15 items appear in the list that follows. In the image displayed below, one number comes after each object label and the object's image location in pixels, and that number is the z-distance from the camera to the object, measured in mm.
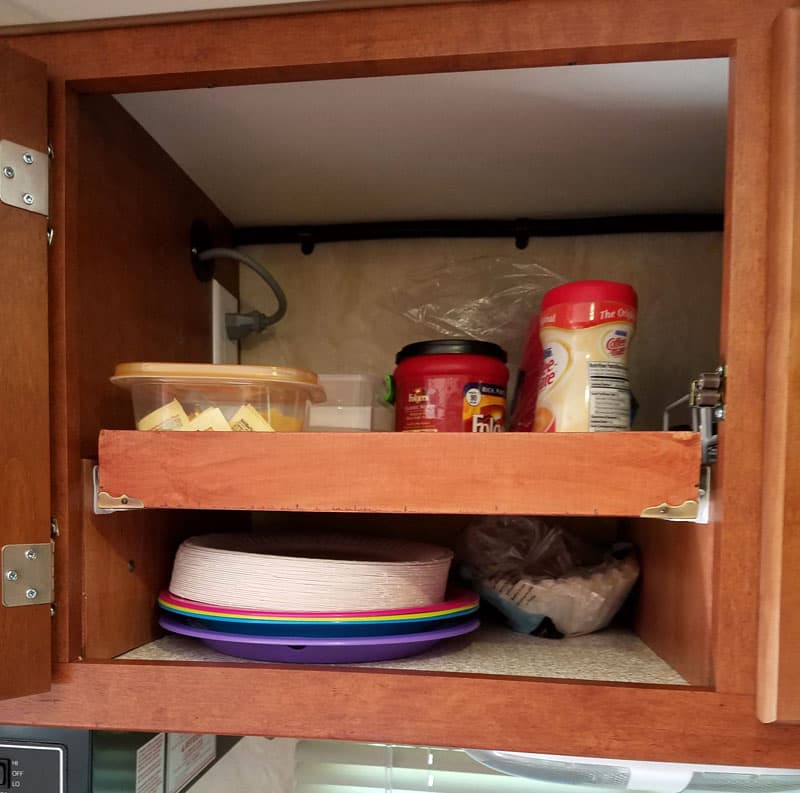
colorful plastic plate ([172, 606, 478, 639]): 609
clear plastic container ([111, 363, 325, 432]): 611
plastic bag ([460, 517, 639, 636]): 744
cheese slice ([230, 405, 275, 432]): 610
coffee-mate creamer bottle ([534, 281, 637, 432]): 634
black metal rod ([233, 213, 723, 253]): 973
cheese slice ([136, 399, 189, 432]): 617
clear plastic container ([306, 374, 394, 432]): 848
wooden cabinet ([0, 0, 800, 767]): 521
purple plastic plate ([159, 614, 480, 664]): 597
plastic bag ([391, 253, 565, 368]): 1000
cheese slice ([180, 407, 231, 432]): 604
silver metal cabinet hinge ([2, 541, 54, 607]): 541
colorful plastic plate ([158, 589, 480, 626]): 605
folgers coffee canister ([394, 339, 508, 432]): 700
